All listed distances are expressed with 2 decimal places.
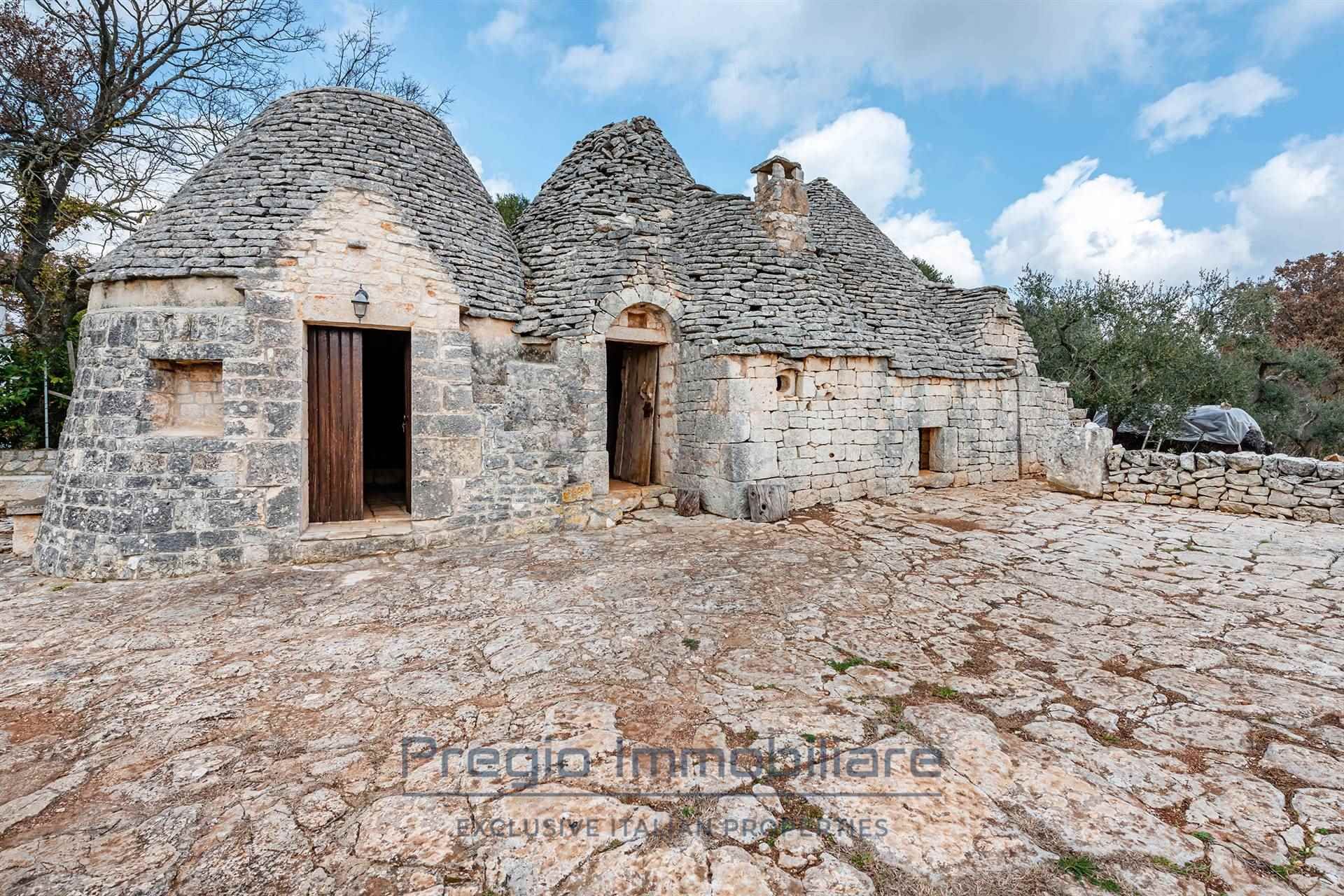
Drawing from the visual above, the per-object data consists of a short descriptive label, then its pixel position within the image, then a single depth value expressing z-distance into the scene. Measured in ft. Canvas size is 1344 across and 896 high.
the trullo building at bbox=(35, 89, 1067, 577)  18.38
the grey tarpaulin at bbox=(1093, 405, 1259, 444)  39.06
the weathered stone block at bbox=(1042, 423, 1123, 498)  30.22
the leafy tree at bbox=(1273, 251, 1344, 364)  63.72
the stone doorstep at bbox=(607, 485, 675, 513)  25.90
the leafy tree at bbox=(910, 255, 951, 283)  71.61
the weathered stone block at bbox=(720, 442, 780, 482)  25.63
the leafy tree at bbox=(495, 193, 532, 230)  55.16
